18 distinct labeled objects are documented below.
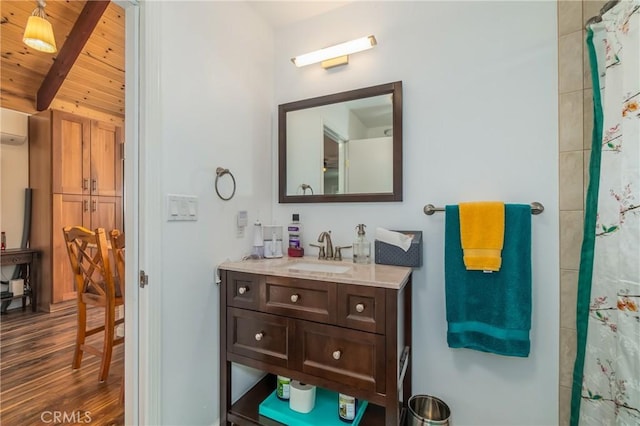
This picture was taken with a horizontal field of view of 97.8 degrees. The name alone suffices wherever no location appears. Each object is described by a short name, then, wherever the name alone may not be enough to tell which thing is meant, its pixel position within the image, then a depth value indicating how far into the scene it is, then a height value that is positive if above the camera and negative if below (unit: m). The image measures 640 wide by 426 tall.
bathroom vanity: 1.09 -0.53
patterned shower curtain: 0.88 -0.11
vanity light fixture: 1.57 +0.93
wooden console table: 3.12 -0.68
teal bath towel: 1.24 -0.39
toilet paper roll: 1.35 -0.92
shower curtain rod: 1.02 +0.76
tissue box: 1.44 -0.23
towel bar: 1.29 +0.01
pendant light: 2.01 +1.28
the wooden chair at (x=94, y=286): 1.86 -0.56
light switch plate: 1.21 +0.01
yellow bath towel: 1.25 -0.11
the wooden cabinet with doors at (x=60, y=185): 3.17 +0.27
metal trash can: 1.39 -1.01
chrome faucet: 1.68 -0.20
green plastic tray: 1.30 -0.99
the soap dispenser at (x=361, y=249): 1.58 -0.23
